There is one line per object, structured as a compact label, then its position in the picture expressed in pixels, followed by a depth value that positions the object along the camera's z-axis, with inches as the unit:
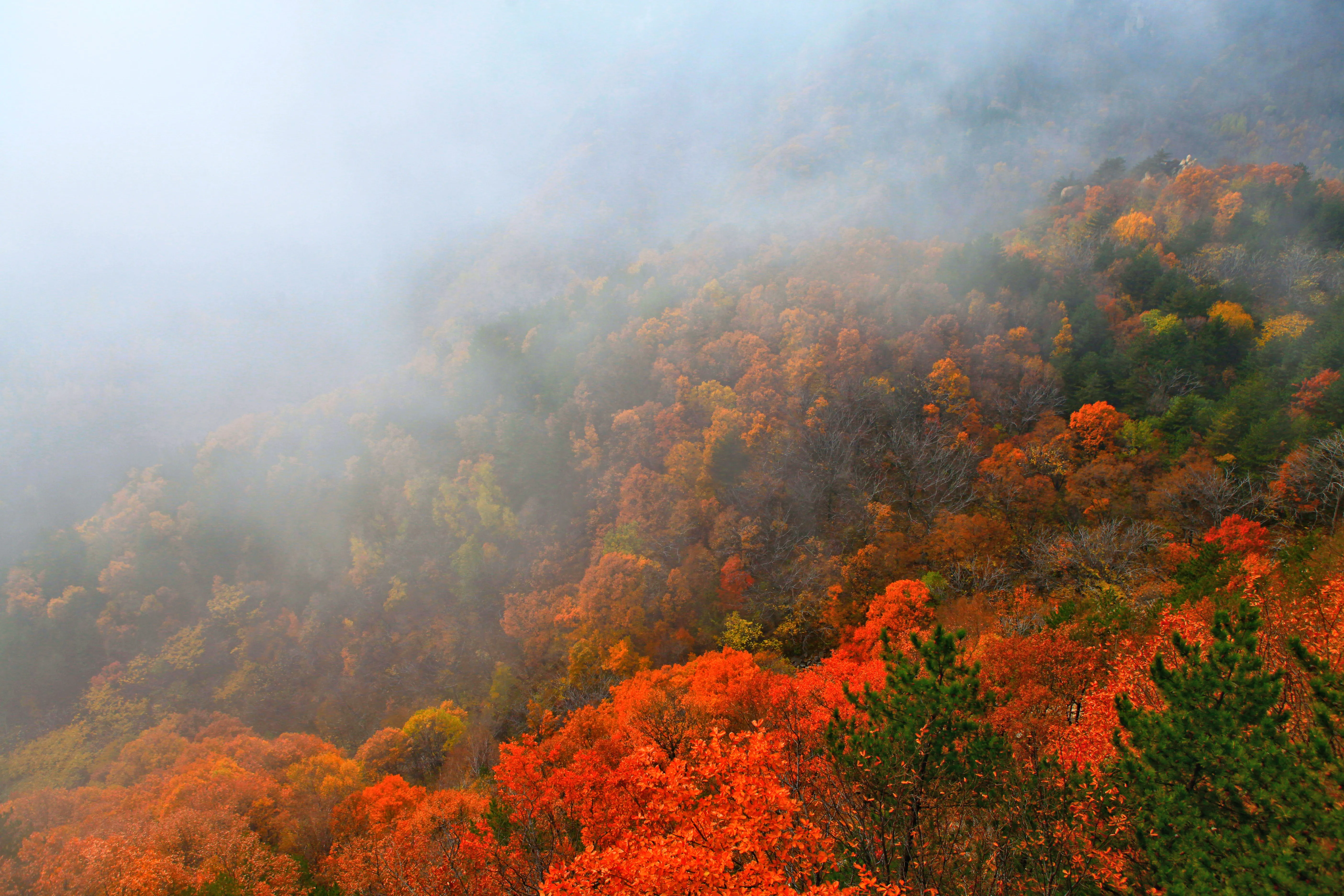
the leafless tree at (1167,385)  2044.8
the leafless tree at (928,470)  2020.2
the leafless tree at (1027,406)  2289.6
